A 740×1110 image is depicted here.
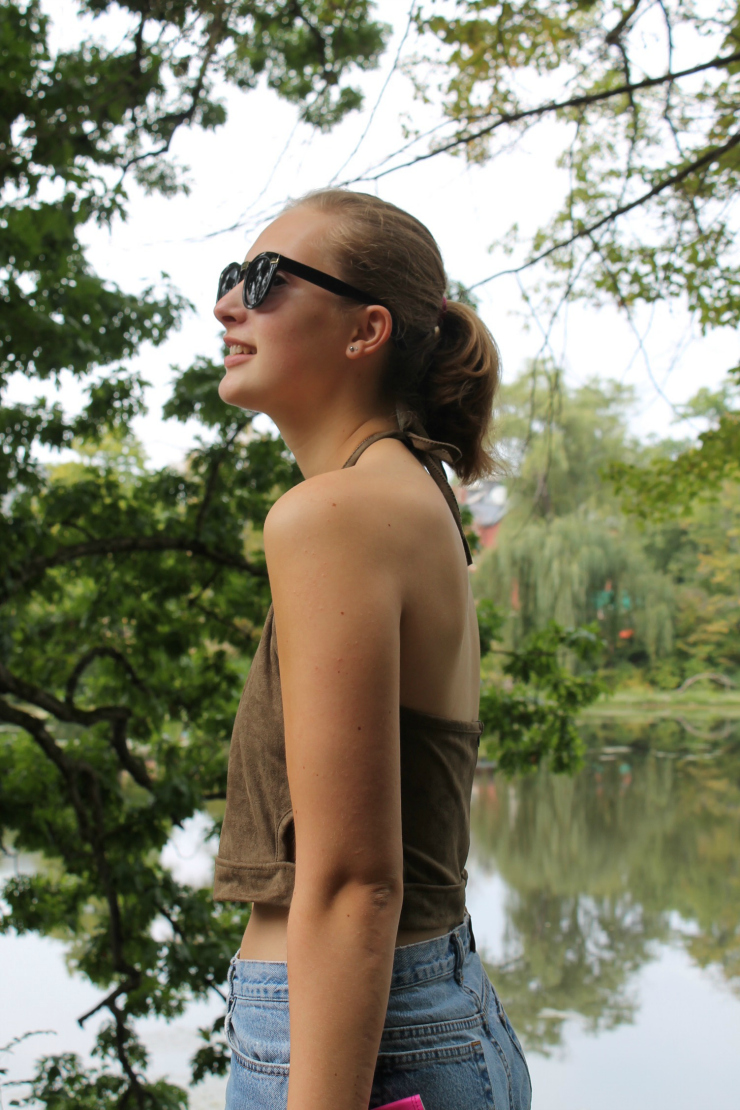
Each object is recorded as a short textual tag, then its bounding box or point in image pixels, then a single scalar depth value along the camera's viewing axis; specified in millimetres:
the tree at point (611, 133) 2172
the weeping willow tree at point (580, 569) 8445
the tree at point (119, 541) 2355
